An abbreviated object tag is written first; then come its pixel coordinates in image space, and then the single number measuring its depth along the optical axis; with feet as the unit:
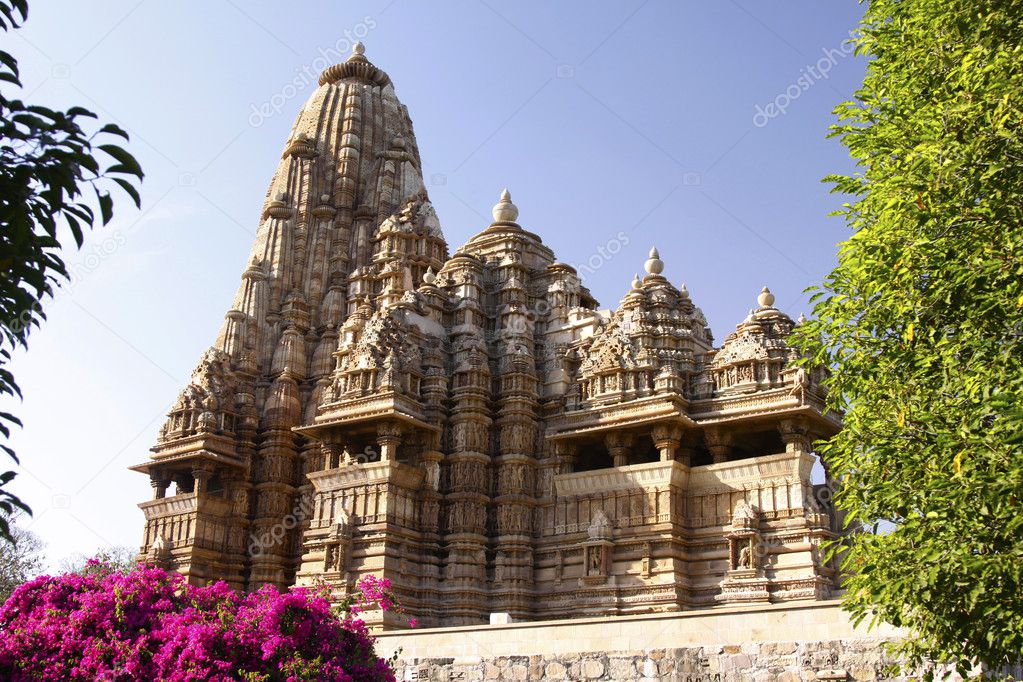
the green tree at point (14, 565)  150.84
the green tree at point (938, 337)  37.68
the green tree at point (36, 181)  21.89
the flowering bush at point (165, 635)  49.37
